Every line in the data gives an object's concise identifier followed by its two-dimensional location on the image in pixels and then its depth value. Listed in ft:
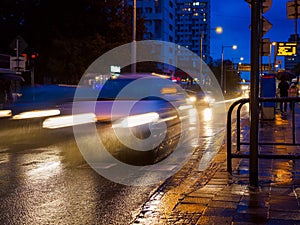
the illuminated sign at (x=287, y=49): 54.62
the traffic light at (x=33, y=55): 76.64
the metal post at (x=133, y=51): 93.04
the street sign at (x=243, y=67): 206.64
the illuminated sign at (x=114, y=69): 133.20
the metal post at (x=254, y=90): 20.93
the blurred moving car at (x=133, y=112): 43.27
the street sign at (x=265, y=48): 47.83
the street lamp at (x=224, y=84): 254.68
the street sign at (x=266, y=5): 38.83
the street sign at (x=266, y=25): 43.47
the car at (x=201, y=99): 108.69
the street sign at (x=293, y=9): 39.15
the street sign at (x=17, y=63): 69.82
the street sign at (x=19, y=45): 68.91
